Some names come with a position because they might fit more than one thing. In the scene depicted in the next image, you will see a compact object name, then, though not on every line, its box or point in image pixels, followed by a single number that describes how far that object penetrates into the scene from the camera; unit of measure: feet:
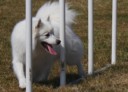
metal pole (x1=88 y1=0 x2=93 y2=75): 42.74
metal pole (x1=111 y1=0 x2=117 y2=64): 47.97
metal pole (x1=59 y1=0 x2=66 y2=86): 37.78
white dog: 37.13
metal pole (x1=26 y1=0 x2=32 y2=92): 32.30
